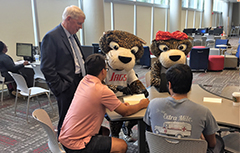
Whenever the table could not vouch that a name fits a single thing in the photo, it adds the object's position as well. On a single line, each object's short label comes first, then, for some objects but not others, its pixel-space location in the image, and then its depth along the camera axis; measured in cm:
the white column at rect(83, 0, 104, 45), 591
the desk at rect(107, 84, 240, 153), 156
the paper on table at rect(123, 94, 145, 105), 196
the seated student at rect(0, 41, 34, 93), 400
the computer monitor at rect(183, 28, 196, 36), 1167
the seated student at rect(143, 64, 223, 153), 126
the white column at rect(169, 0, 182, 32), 1066
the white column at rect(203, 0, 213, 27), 1563
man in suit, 204
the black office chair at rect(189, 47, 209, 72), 619
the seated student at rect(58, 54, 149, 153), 155
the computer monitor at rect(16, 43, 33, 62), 471
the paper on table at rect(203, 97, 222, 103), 195
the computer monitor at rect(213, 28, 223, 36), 1178
